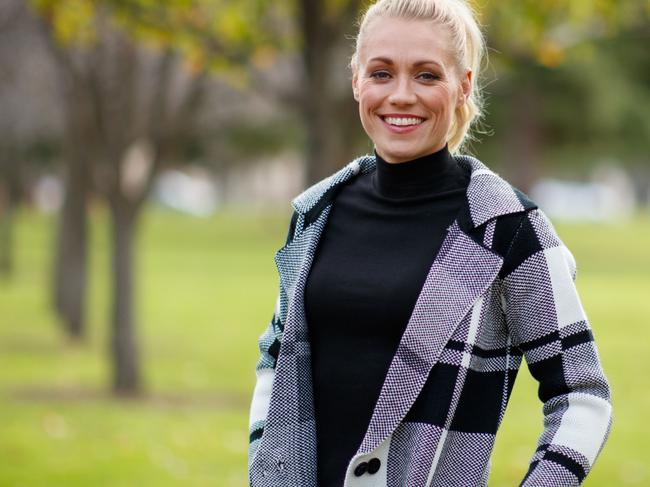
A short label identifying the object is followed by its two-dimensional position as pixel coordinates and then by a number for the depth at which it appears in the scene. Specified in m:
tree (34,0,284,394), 9.27
